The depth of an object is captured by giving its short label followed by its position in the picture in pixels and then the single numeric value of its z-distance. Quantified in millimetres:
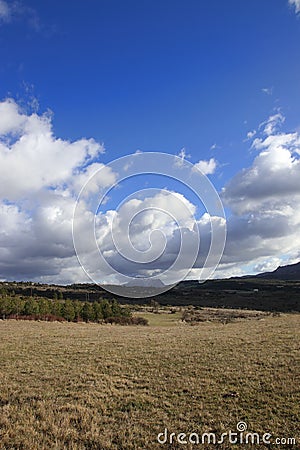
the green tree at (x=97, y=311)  79250
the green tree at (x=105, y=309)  80462
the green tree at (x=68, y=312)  73500
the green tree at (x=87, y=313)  76812
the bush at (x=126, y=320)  67812
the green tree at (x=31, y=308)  71812
